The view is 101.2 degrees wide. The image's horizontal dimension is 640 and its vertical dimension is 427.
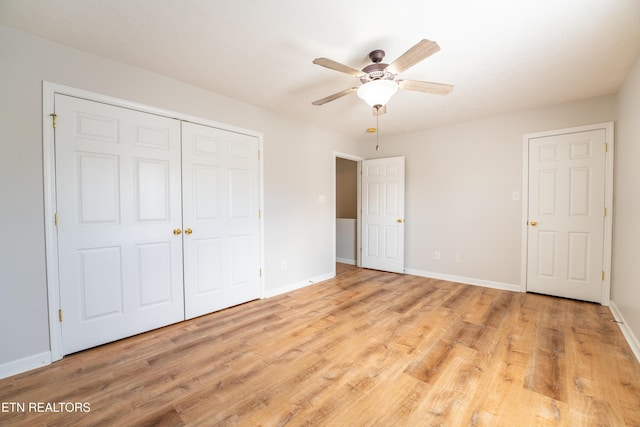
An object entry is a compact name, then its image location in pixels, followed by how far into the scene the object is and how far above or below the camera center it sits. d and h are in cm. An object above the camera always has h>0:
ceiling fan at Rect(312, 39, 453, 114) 188 +99
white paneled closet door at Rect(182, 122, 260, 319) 279 -12
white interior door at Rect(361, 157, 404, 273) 459 -12
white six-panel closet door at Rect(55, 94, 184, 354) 210 -12
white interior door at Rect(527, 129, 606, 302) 313 -9
